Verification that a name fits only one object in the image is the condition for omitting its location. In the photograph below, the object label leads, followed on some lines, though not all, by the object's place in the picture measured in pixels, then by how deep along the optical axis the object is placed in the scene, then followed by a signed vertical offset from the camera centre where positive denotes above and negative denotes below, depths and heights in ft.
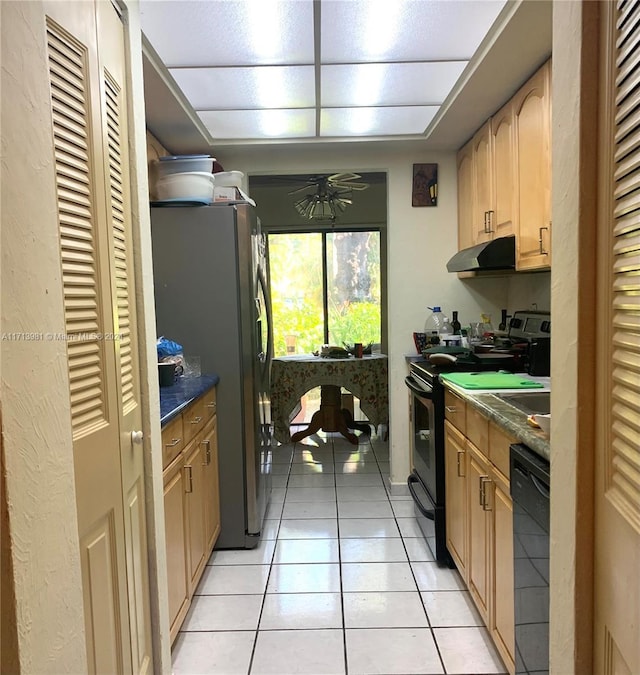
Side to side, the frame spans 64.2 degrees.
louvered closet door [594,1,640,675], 2.15 -0.25
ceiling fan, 11.90 +2.93
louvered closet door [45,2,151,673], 3.31 -0.01
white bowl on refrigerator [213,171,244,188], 9.14 +2.32
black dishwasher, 4.15 -2.24
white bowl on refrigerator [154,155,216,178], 8.48 +2.42
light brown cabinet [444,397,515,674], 5.34 -2.62
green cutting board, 6.91 -1.12
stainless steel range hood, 8.34 +0.78
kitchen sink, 6.33 -1.23
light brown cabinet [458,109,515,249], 8.32 +2.19
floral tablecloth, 14.33 -2.12
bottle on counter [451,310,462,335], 10.98 -0.46
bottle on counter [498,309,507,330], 10.80 -0.43
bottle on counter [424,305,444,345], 11.05 -0.41
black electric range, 8.09 -1.85
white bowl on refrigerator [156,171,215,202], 8.40 +2.04
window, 18.21 +0.70
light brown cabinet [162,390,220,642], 5.99 -2.58
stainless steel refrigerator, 8.45 -0.12
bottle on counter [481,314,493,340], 11.05 -0.50
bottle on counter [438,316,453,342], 10.99 -0.54
